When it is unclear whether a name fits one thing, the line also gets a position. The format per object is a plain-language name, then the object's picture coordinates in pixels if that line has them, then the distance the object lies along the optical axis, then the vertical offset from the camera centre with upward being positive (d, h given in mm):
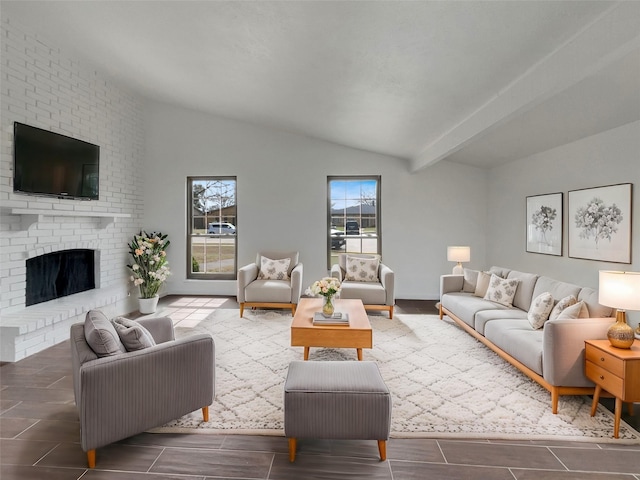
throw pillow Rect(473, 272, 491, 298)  4488 -573
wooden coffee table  3287 -922
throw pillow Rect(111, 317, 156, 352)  2178 -634
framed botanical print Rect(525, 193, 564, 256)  4375 +227
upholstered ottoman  2006 -1004
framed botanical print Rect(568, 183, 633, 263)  3400 +190
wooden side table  2189 -849
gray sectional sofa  2516 -799
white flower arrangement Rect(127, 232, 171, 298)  5426 -455
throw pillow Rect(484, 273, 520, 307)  4016 -585
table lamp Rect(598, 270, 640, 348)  2354 -391
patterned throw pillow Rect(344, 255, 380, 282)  5500 -494
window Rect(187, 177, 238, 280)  6570 +212
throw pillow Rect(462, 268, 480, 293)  4762 -565
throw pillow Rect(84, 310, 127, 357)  2023 -599
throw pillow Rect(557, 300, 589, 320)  2777 -568
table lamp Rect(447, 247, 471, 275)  5262 -247
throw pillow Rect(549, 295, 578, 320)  2965 -547
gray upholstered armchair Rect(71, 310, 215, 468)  1946 -876
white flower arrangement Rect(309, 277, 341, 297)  3672 -520
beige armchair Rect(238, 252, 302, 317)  5105 -778
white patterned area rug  2332 -1234
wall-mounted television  3812 +875
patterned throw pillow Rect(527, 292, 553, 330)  3115 -630
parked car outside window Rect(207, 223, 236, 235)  6586 +175
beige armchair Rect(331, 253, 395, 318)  4980 -636
